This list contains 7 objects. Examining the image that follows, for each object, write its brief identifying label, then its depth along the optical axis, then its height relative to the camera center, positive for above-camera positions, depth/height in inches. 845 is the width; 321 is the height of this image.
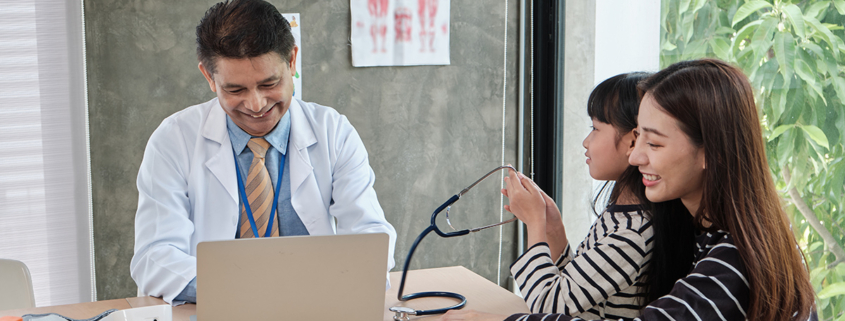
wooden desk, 60.2 -20.1
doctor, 64.3 -7.6
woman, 44.6 -7.2
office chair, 66.3 -19.1
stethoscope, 57.5 -19.2
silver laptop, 45.6 -13.0
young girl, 52.0 -12.4
